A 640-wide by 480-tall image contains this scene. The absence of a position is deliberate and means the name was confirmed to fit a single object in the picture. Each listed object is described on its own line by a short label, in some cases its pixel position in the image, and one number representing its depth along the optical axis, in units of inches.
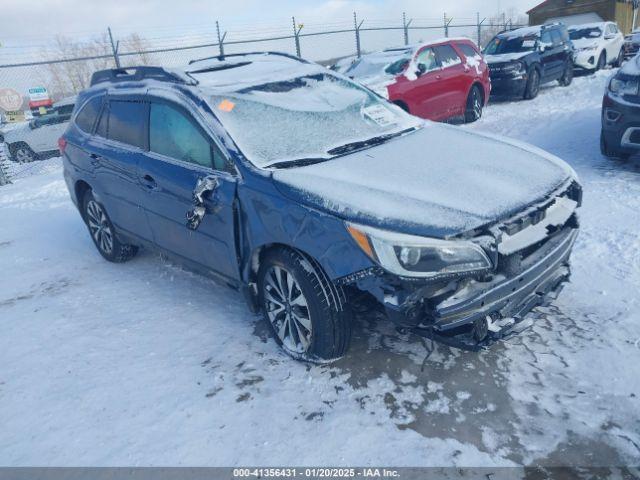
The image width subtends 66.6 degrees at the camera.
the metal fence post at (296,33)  578.1
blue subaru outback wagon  96.3
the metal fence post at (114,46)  482.2
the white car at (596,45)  563.2
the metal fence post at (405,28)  733.9
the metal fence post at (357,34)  654.5
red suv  340.2
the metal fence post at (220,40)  526.9
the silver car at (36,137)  513.7
